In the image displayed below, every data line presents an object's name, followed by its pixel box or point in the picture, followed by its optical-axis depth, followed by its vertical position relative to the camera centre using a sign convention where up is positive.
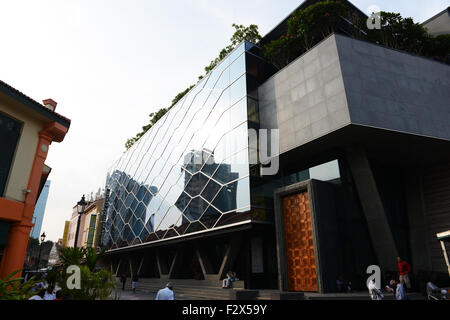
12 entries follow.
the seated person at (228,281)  17.67 -0.78
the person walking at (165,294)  6.95 -0.60
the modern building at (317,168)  14.73 +5.98
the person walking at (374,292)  10.55 -0.85
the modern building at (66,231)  76.25 +8.92
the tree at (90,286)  6.22 -0.37
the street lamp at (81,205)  14.98 +3.02
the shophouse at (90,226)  49.00 +7.36
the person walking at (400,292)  10.73 -0.85
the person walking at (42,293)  8.86 -0.73
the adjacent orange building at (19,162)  10.06 +3.70
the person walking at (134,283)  23.64 -1.19
